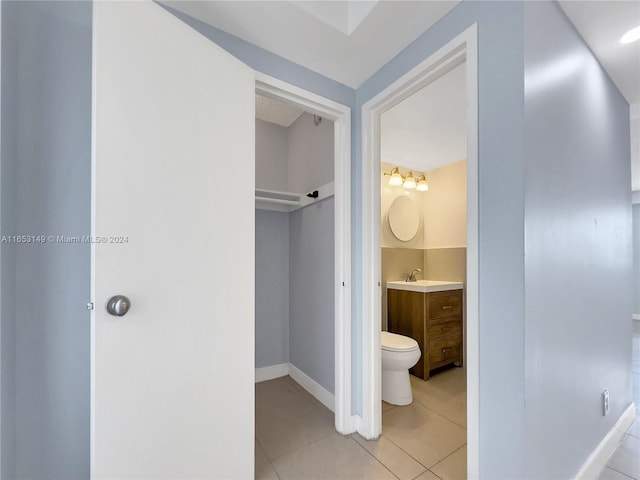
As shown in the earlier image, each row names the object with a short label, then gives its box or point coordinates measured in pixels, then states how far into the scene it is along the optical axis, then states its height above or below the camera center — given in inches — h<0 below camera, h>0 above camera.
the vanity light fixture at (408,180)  122.0 +28.6
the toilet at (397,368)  80.4 -37.7
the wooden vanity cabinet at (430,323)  100.7 -31.3
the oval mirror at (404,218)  124.1 +11.1
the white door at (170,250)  37.2 -1.0
